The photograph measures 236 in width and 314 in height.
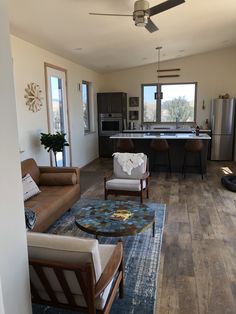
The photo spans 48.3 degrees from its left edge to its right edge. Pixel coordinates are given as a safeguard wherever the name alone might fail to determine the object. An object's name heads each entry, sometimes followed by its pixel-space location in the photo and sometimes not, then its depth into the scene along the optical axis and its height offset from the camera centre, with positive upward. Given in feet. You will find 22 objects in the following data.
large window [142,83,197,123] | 26.53 +0.97
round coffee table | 8.18 -3.57
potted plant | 14.83 -1.54
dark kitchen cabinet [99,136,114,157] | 26.78 -3.41
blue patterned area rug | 6.77 -4.90
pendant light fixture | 23.31 +2.35
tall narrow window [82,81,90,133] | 24.43 +0.76
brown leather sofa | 10.08 -3.50
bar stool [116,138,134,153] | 19.66 -2.39
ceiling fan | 10.17 +3.99
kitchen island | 19.42 -2.89
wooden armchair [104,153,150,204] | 13.25 -3.52
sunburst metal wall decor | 14.21 +0.93
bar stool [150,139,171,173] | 18.92 -2.33
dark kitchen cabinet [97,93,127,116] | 25.77 +1.03
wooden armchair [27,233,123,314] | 4.82 -3.05
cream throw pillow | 11.02 -3.12
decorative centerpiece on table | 9.02 -3.55
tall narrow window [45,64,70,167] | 16.76 +0.64
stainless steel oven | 26.12 -1.01
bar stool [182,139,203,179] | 18.34 -2.36
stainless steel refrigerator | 23.94 -1.50
